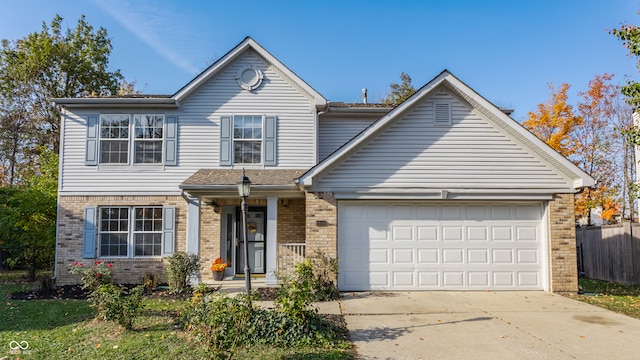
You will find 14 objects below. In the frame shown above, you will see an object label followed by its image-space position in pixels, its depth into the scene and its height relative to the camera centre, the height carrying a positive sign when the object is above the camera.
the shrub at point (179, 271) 10.64 -1.38
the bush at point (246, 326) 5.51 -1.60
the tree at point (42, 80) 24.14 +8.32
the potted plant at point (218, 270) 12.39 -1.55
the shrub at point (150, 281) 11.45 -1.78
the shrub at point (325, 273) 9.91 -1.36
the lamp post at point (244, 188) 7.95 +0.58
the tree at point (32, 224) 13.38 -0.20
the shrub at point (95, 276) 8.40 -1.20
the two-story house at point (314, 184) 10.65 +0.92
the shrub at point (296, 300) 6.54 -1.30
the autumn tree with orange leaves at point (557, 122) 19.78 +4.63
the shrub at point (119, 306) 7.06 -1.51
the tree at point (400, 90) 29.66 +9.30
